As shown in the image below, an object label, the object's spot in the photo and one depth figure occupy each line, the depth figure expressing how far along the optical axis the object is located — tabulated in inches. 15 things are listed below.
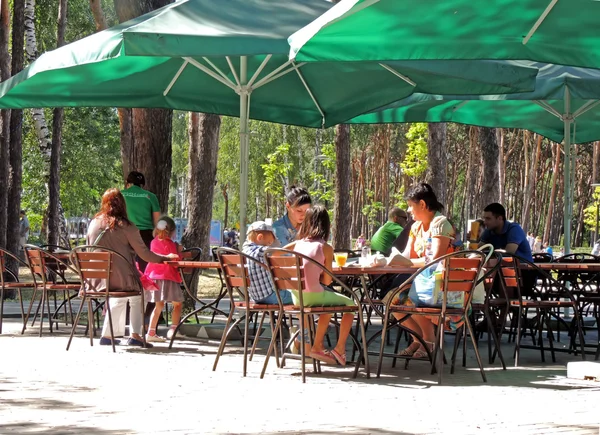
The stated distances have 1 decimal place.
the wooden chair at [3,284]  420.8
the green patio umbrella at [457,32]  287.7
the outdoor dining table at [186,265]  353.4
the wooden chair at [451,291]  292.7
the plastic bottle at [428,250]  320.5
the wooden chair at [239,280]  306.5
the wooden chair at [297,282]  290.1
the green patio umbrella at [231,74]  322.0
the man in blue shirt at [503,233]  398.3
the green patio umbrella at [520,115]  515.2
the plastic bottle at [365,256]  329.4
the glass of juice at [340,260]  325.1
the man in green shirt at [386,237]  439.5
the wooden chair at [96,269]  362.6
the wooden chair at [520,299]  338.0
